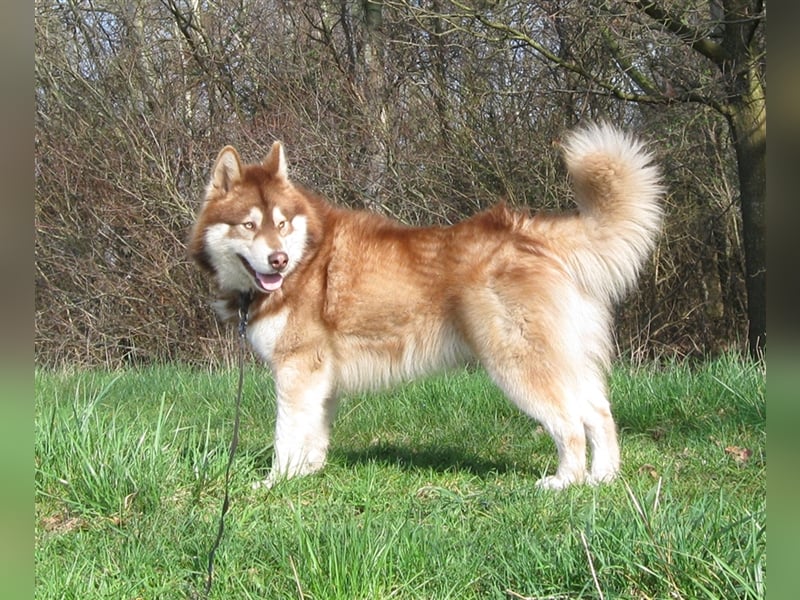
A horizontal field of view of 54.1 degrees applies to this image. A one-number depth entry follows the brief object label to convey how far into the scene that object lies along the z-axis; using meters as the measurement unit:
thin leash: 2.69
